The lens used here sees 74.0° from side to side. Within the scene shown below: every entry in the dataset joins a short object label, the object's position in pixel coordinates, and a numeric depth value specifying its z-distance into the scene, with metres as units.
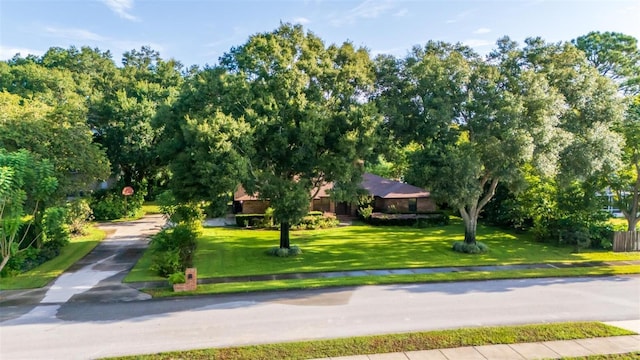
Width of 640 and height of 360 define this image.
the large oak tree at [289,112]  21.02
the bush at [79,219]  29.02
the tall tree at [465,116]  21.53
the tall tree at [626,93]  24.38
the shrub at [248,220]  34.12
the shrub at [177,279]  17.31
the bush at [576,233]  26.16
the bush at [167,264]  19.83
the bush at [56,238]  24.81
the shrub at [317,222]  33.47
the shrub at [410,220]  34.97
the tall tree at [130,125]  41.91
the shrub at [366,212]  36.24
